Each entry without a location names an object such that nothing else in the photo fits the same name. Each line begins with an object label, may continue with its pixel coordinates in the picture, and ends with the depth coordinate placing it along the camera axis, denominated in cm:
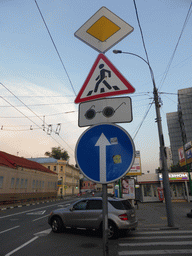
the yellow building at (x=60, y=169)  5956
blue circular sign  195
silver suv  760
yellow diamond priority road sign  277
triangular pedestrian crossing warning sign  248
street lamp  977
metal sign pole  180
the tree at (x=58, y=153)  7419
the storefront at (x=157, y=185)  2945
